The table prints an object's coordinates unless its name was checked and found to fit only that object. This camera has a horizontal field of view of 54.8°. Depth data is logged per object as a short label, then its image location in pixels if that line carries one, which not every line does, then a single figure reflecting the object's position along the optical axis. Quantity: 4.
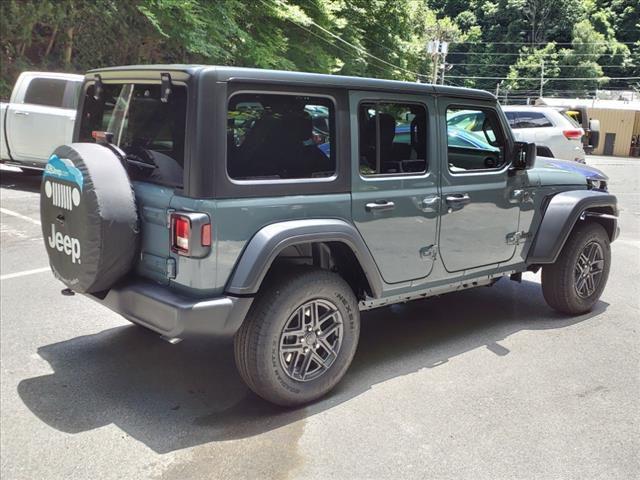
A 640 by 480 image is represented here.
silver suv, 12.19
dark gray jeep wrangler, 3.14
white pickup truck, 10.31
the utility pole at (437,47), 30.39
